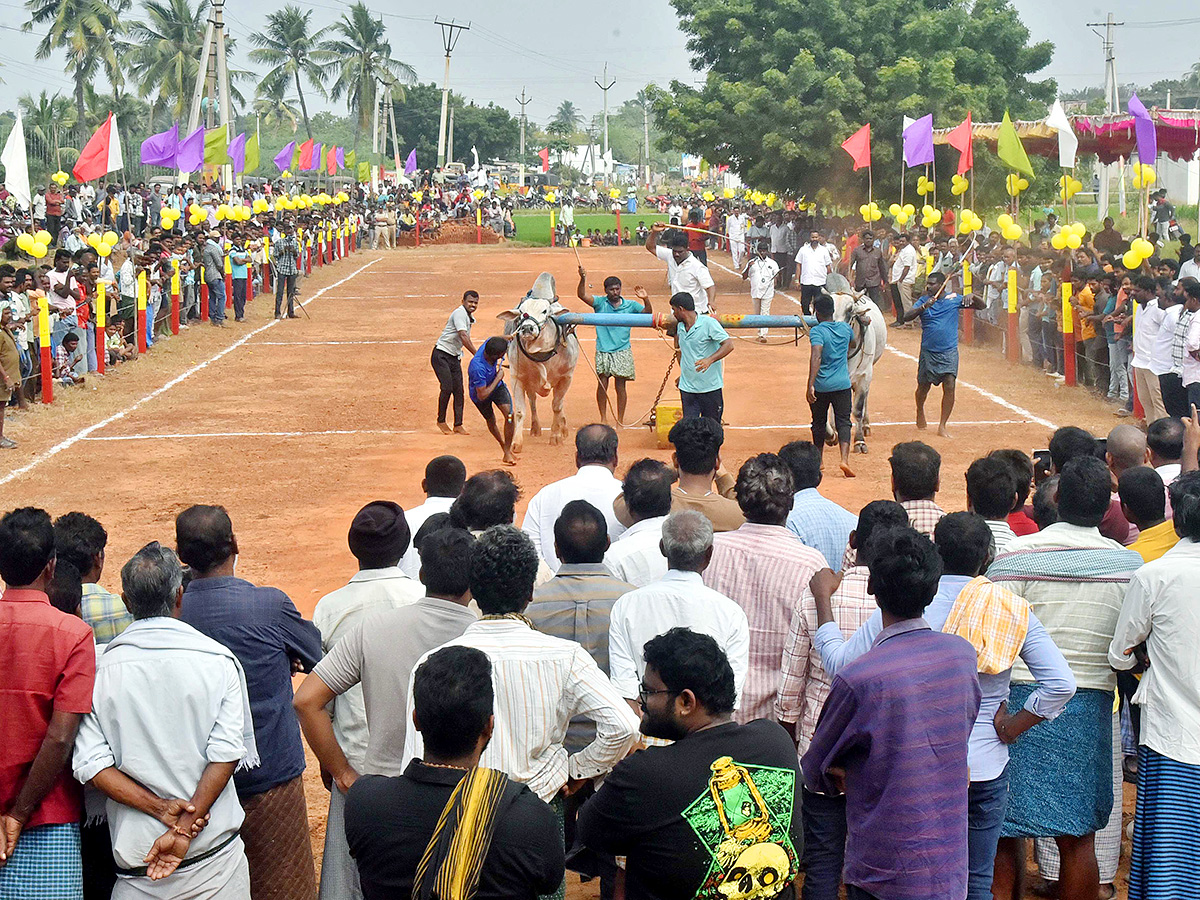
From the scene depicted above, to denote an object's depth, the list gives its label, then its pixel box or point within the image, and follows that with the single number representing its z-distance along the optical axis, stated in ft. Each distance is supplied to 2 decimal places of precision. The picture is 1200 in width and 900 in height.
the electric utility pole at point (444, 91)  253.03
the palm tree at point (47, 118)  205.40
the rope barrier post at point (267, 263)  100.83
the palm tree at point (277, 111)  288.30
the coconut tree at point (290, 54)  269.85
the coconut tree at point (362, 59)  270.87
